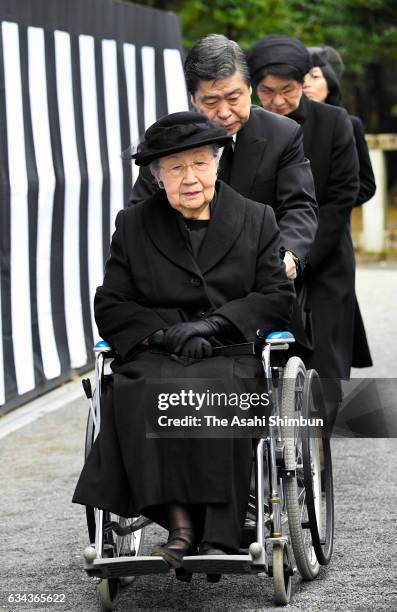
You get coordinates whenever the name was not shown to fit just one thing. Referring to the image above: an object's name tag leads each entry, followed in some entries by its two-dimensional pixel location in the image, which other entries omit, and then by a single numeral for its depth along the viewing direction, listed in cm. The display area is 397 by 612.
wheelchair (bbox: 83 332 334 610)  933
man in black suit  1170
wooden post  3619
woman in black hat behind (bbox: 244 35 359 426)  1403
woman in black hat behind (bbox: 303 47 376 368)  1522
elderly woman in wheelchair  955
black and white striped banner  1783
